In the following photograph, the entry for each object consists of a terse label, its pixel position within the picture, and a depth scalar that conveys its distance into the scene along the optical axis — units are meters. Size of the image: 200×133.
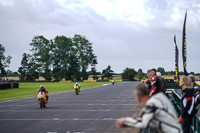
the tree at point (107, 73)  170.75
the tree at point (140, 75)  162.38
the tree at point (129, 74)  160.48
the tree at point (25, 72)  143.57
